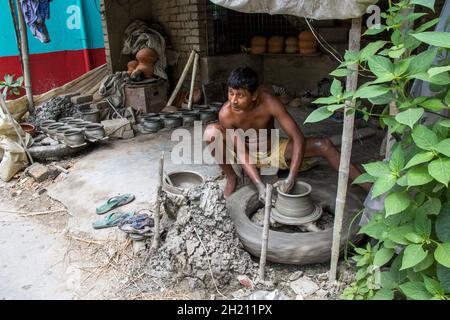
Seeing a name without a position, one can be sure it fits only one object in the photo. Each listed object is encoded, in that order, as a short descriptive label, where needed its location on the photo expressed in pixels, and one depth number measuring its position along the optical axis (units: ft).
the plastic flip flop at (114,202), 12.23
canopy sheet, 6.23
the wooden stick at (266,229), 8.22
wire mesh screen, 23.53
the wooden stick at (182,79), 22.95
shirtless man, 10.30
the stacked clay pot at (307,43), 22.63
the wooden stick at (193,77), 22.40
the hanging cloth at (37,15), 19.34
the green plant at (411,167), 5.03
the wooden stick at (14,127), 16.29
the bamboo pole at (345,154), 6.70
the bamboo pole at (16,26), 20.94
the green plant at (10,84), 19.36
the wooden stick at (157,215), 9.65
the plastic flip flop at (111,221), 11.40
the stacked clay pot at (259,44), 24.62
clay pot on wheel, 9.22
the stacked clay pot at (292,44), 23.52
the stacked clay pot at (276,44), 24.04
